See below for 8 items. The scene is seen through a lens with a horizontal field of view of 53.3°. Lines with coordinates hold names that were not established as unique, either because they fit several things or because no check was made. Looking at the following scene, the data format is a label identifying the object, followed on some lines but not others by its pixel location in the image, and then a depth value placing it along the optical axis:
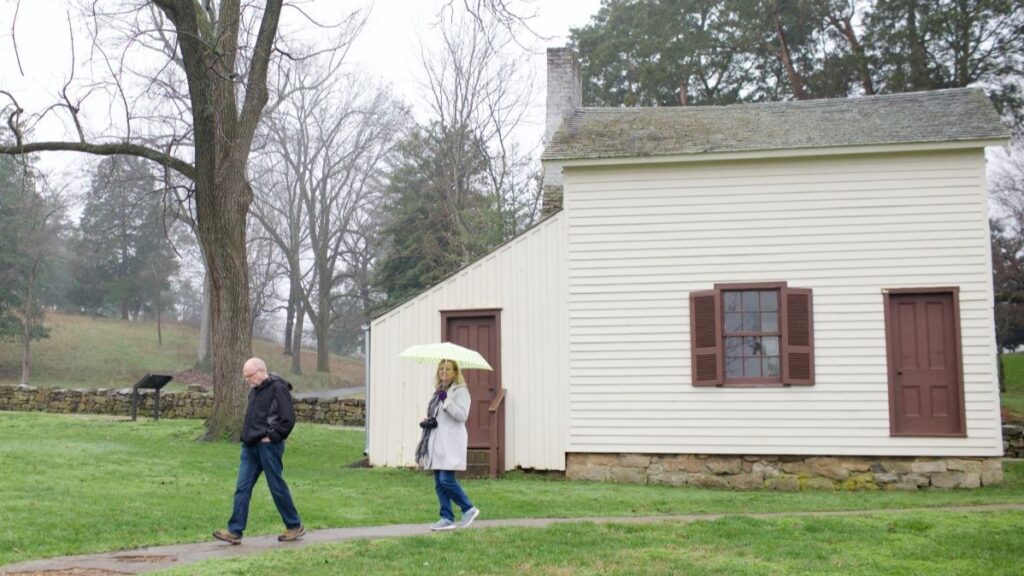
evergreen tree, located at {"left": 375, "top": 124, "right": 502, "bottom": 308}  37.38
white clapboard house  14.98
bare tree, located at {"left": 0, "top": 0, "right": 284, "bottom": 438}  18.33
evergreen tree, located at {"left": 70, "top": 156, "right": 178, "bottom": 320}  56.69
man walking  9.28
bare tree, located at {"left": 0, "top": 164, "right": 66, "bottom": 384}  41.97
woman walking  10.05
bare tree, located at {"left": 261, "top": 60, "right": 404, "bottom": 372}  46.47
